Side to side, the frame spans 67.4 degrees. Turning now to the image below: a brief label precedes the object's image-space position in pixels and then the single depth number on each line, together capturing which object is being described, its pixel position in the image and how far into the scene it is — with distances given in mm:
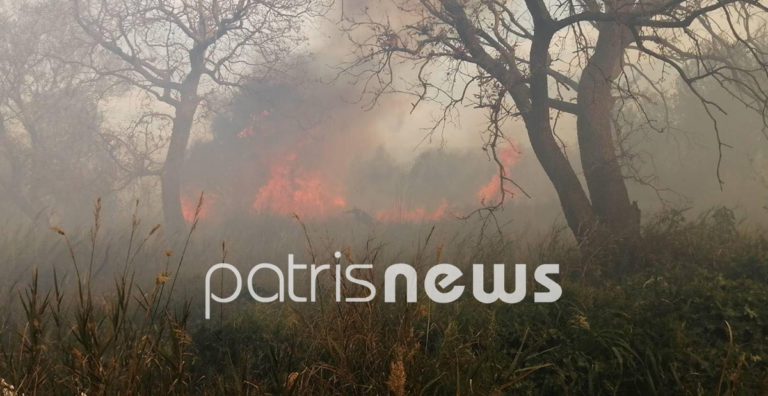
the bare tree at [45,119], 17719
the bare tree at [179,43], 15773
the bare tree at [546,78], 8547
